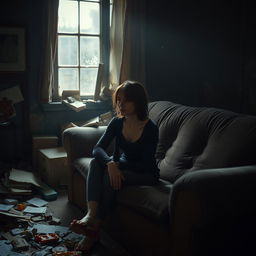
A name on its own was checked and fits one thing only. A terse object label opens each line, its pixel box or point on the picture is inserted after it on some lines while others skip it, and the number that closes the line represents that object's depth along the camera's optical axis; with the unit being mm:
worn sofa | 1885
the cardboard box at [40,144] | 4035
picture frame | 4012
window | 4316
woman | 2471
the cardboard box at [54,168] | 3688
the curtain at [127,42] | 4344
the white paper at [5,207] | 3041
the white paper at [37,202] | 3289
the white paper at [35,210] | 3121
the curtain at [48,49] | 4086
